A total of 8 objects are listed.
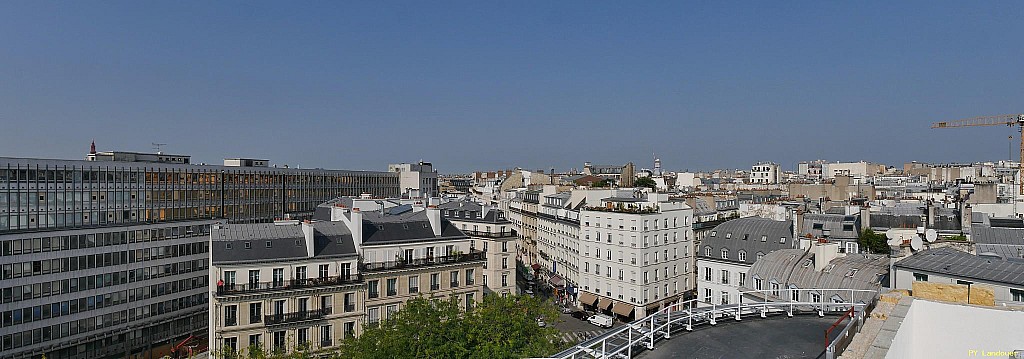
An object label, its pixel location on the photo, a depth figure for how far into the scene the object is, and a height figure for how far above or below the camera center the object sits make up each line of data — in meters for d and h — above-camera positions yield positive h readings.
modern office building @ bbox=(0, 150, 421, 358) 46.31 -6.27
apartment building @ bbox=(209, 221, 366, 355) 36.56 -7.02
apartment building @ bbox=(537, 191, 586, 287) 75.12 -8.13
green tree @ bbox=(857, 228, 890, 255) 48.38 -5.37
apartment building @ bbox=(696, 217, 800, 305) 53.25 -6.66
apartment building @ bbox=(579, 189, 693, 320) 62.50 -8.38
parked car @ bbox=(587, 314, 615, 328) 61.46 -14.92
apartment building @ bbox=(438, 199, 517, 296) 58.12 -6.85
